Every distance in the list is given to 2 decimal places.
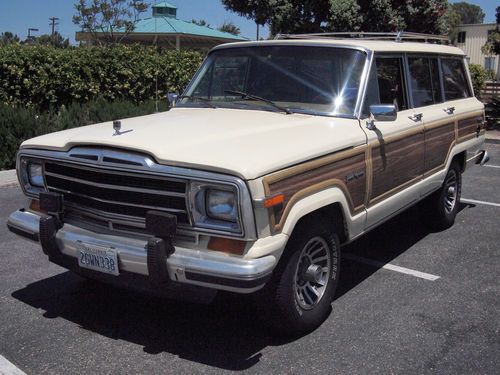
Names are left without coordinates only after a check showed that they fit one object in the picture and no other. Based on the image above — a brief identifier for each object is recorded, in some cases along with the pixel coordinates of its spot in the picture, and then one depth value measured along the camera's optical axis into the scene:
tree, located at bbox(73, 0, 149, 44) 25.27
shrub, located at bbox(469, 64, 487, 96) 19.32
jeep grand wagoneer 3.32
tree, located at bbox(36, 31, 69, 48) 43.66
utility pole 51.53
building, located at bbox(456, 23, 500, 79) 45.34
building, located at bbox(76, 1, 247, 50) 24.39
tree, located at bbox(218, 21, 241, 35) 50.88
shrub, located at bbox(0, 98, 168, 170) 9.49
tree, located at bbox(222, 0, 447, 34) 15.61
